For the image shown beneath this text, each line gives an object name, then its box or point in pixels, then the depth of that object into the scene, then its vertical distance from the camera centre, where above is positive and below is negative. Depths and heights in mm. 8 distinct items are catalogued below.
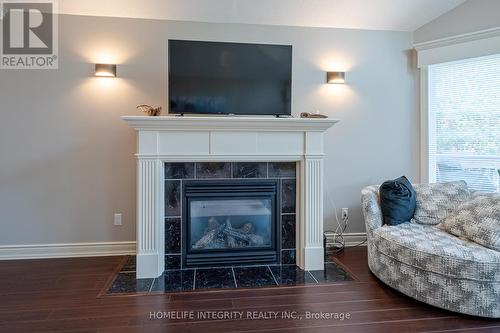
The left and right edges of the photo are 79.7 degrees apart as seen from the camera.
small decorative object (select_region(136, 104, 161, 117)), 2633 +496
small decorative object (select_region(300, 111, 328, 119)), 2774 +477
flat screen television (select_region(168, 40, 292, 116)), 2713 +828
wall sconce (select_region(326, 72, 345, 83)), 3217 +968
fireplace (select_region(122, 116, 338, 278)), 2562 -9
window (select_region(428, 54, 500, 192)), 3010 +472
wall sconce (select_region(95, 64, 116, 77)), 2916 +952
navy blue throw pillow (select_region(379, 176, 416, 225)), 2635 -313
